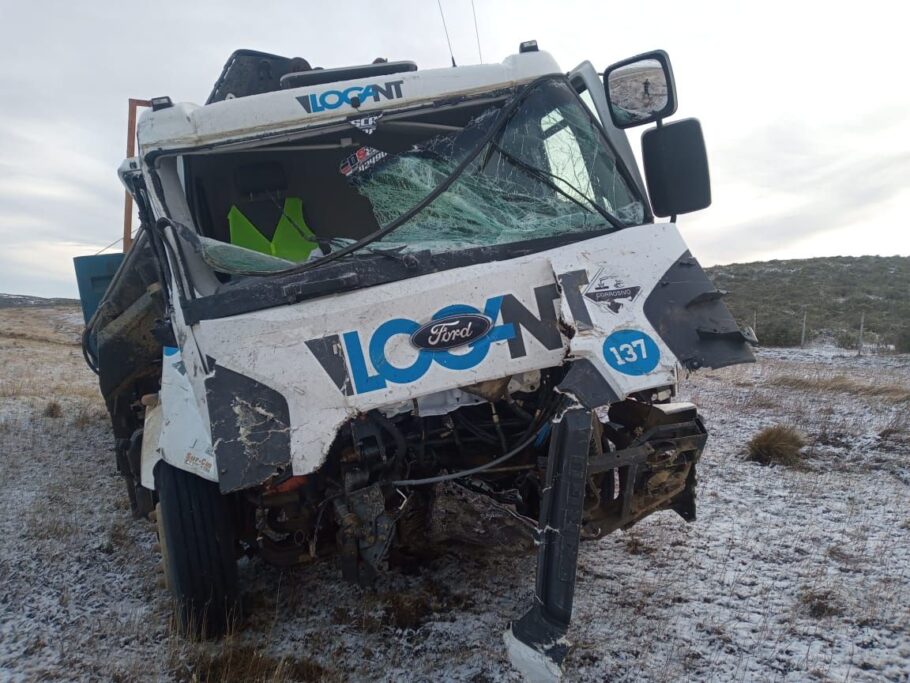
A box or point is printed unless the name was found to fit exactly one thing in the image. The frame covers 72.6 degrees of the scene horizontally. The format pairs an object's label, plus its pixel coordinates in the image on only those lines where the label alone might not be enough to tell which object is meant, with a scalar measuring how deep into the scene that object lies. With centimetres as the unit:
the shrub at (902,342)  1469
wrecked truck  251
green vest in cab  353
